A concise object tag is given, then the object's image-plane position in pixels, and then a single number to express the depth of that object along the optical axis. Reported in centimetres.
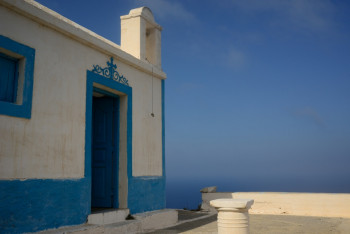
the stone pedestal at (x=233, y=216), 401
